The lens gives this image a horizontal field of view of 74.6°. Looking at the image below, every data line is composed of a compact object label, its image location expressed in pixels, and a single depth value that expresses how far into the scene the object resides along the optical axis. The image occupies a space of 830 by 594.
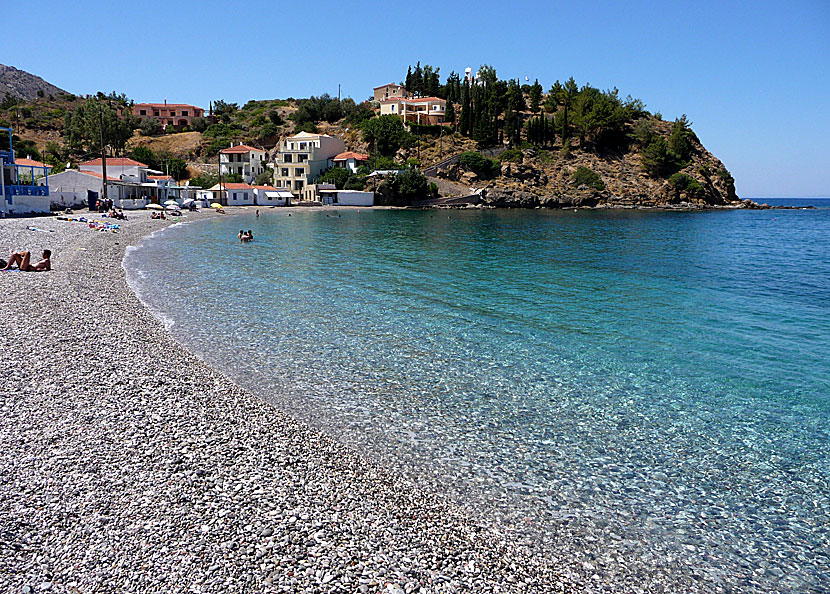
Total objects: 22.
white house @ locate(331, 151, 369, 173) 102.44
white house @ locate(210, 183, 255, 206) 89.88
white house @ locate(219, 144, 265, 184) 105.81
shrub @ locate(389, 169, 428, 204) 93.06
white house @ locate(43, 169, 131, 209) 64.19
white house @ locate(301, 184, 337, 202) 96.94
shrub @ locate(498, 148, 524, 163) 105.01
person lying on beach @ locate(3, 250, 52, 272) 21.68
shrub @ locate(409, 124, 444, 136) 115.75
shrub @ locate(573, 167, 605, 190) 106.69
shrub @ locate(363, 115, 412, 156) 108.19
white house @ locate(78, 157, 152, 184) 79.94
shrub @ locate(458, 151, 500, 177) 100.94
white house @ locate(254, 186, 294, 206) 93.75
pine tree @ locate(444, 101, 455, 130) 119.69
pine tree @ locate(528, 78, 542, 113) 131.75
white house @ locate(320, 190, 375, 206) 94.56
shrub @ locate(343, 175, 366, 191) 96.38
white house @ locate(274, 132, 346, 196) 100.12
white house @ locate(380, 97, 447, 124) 120.88
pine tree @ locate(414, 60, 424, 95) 138.62
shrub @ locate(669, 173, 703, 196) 110.19
